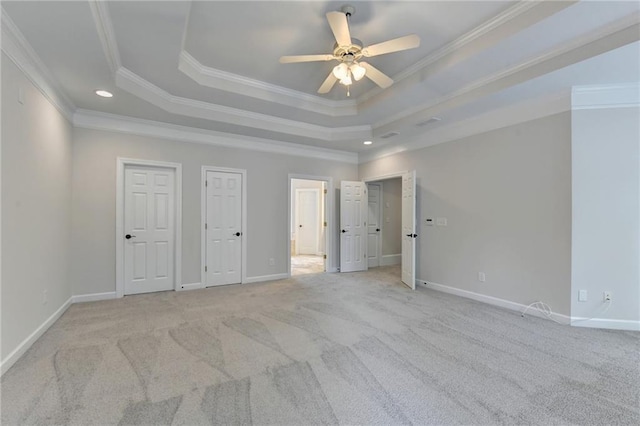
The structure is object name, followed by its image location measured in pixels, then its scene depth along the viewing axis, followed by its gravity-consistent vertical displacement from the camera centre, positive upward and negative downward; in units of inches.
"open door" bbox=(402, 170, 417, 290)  194.2 -11.1
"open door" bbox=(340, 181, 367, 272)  244.2 -11.6
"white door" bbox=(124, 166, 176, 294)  172.2 -11.0
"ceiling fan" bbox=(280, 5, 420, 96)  91.4 +56.5
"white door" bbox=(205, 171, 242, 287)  194.1 -11.5
